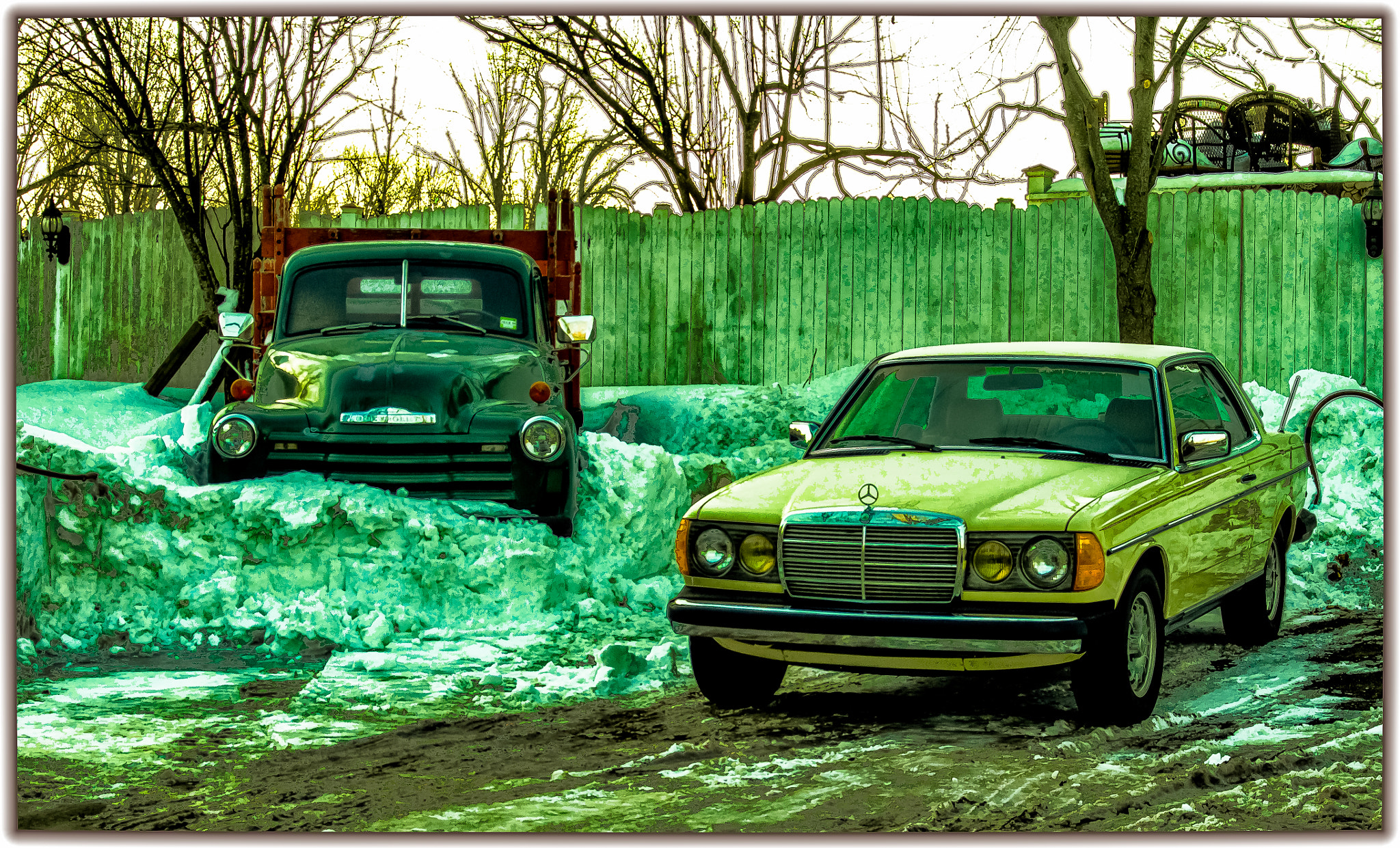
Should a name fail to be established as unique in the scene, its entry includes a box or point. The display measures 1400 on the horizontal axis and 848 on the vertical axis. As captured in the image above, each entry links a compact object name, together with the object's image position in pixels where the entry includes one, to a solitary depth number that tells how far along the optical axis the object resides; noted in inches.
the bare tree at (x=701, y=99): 595.8
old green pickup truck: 338.0
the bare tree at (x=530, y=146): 738.2
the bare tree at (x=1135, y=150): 506.3
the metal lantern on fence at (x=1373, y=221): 582.6
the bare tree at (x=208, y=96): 559.2
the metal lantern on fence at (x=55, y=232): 555.2
